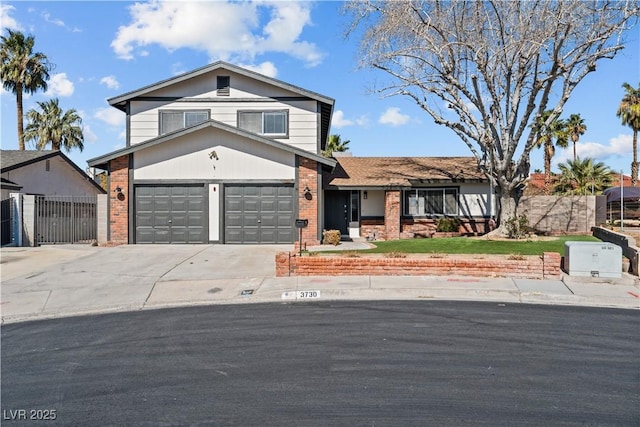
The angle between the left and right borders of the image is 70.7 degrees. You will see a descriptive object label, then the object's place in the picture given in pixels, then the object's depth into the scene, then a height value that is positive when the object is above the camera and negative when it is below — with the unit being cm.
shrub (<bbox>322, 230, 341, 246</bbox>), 1800 -115
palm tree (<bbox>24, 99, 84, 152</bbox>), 3691 +649
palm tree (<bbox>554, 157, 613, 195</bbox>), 3194 +242
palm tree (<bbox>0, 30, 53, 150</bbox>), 3431 +1078
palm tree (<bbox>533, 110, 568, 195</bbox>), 3628 +564
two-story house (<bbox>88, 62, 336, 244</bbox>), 1816 +76
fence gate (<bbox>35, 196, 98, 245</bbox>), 1833 -51
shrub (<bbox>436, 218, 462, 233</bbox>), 2108 -75
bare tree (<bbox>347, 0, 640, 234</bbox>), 1552 +579
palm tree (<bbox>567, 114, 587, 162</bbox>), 4028 +748
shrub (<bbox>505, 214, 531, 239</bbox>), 1769 -67
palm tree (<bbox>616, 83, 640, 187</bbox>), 3697 +809
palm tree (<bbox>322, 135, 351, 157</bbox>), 3941 +565
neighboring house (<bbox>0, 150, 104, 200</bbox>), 2194 +183
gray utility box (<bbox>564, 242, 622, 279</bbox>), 1092 -120
